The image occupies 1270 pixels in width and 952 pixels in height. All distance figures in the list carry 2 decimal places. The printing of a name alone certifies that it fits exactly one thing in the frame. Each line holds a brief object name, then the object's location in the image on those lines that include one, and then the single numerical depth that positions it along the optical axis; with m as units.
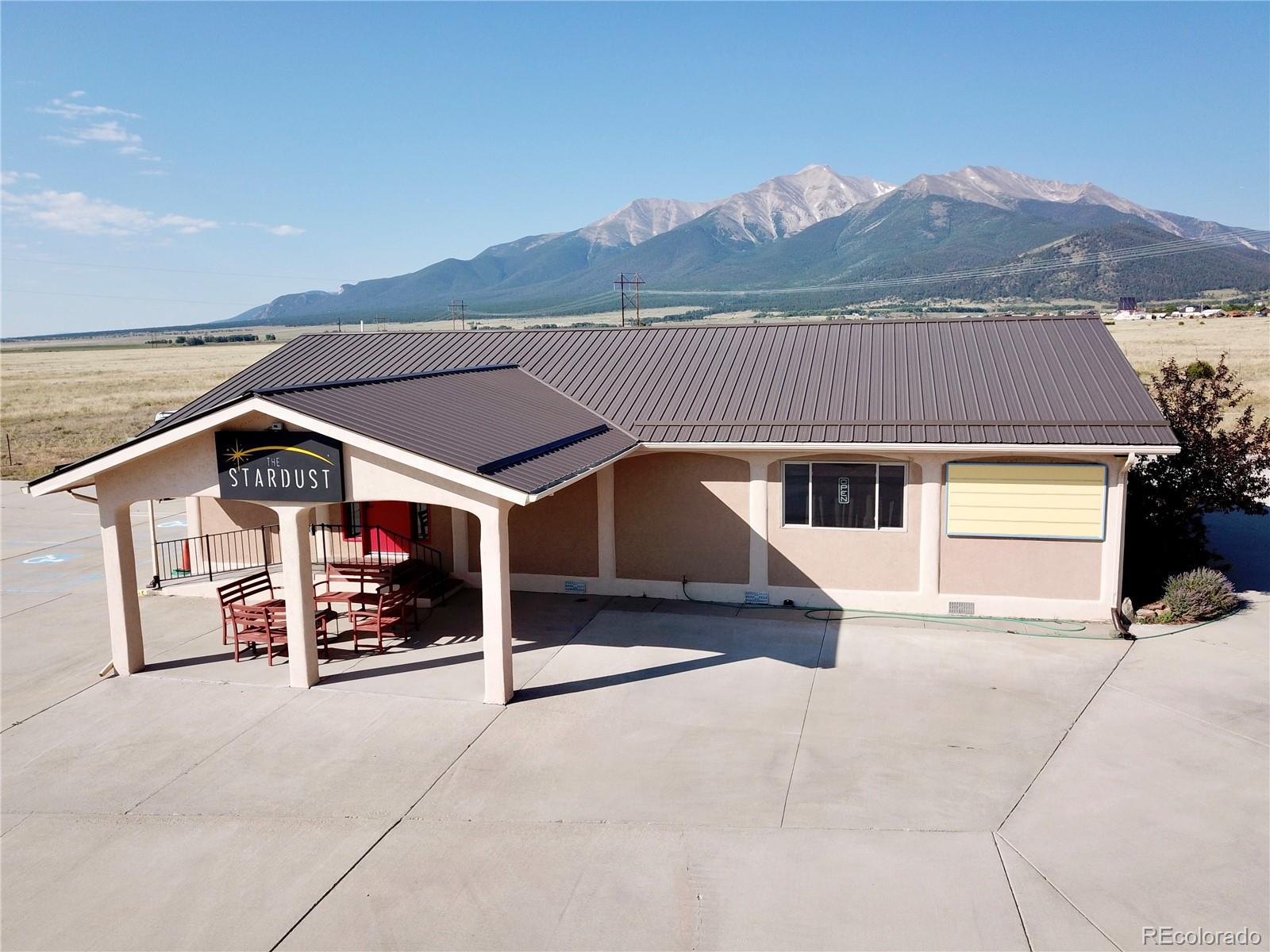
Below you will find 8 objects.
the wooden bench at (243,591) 12.56
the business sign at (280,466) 10.30
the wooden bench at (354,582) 12.71
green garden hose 12.63
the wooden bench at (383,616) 12.12
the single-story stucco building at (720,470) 10.43
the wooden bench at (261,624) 11.86
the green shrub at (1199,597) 12.98
